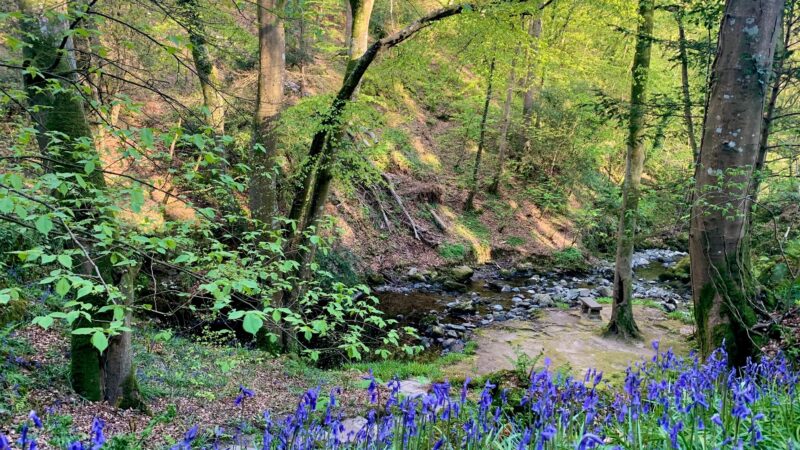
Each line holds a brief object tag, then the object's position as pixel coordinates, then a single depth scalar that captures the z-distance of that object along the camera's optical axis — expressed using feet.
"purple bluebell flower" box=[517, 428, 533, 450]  6.62
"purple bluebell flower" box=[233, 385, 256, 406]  6.70
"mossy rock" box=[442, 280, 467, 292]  41.24
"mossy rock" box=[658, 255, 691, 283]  46.14
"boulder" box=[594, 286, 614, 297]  41.34
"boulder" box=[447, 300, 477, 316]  35.27
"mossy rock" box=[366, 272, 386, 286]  39.75
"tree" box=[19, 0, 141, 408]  11.12
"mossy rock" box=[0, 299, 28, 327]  16.38
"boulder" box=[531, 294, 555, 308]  37.90
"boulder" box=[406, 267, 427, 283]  42.45
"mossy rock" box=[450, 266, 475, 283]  43.63
